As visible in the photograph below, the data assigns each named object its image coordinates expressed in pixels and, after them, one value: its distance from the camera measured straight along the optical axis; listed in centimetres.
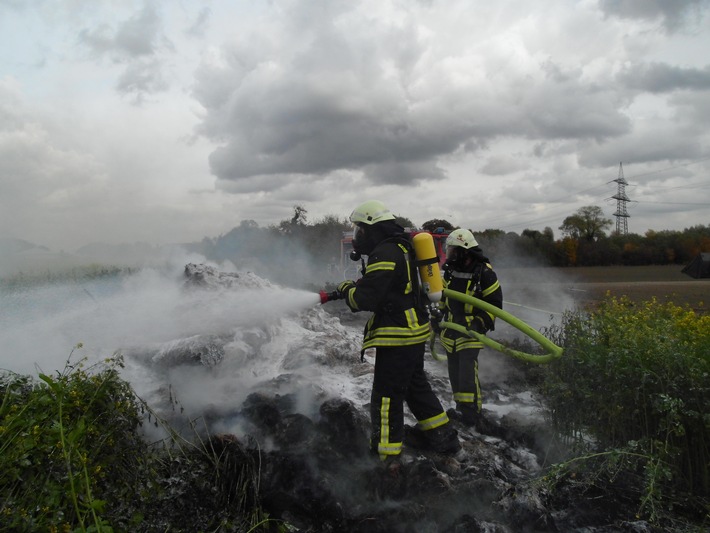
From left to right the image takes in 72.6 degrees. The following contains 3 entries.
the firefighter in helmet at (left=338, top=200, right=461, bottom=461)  379
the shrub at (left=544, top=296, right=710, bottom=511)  312
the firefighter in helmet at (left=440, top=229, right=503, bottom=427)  483
